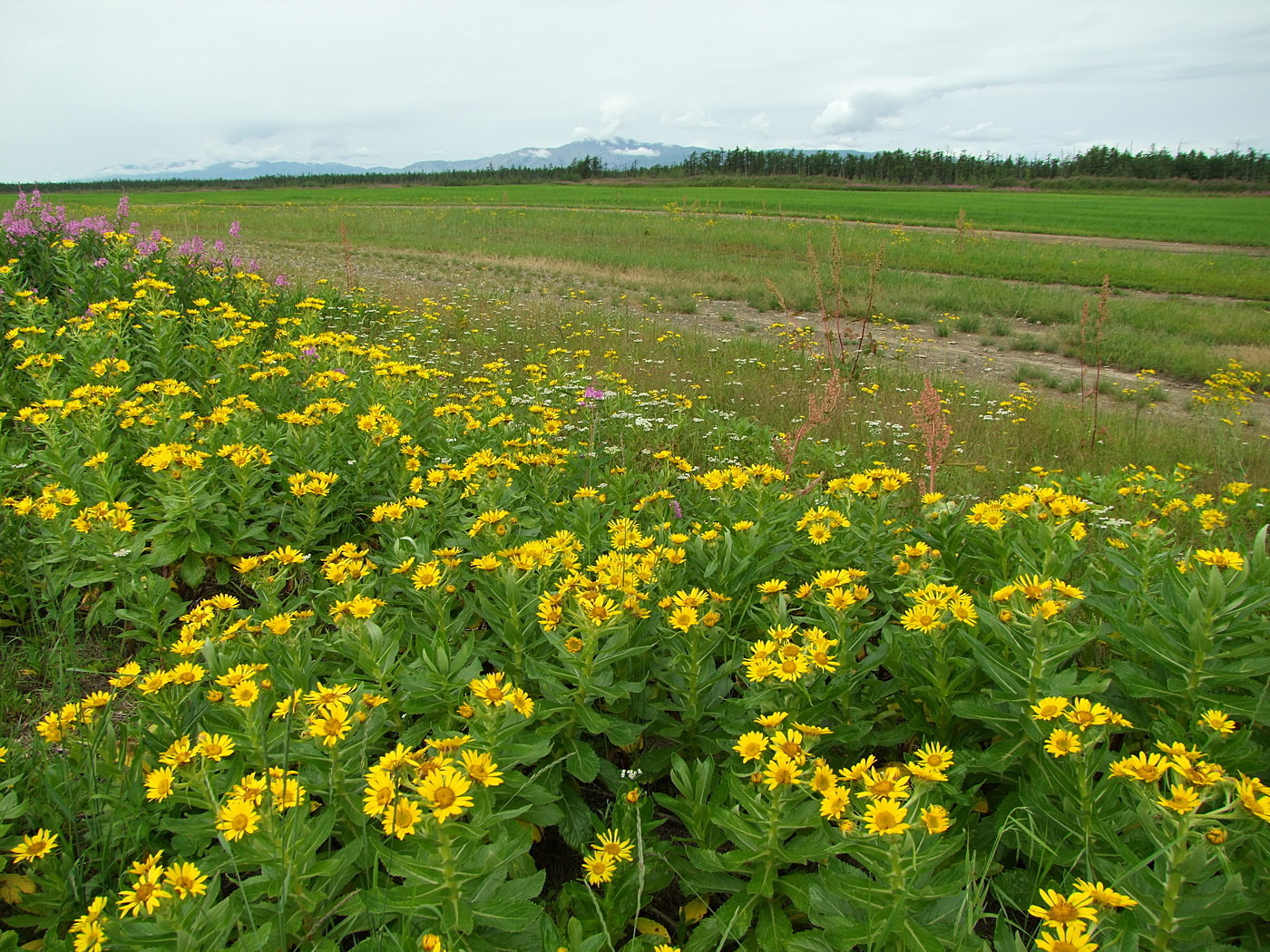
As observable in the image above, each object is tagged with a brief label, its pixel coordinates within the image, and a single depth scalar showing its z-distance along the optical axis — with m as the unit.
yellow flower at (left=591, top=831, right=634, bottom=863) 1.61
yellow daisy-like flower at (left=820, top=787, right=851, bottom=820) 1.30
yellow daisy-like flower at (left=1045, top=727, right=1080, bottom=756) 1.39
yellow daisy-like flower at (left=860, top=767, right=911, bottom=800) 1.26
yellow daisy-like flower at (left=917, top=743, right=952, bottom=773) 1.45
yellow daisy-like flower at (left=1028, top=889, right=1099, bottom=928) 1.11
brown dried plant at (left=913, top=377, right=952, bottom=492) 3.32
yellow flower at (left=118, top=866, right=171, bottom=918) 1.24
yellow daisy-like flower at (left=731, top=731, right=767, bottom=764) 1.47
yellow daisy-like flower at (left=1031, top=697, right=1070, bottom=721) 1.44
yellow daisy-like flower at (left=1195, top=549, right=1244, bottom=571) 1.87
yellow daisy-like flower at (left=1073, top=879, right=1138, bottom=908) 1.11
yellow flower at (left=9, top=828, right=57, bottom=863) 1.53
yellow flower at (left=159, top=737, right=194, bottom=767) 1.53
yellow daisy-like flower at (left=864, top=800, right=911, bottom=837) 1.22
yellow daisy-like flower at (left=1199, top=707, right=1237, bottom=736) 1.51
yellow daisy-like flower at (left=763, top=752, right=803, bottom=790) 1.39
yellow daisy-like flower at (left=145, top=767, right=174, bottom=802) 1.56
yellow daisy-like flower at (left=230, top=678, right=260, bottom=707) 1.62
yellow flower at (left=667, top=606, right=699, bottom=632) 1.91
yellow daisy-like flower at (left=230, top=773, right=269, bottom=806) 1.39
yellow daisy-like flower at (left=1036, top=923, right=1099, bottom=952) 1.07
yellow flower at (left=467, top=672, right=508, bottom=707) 1.51
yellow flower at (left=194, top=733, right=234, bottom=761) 1.53
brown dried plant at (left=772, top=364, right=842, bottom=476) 3.26
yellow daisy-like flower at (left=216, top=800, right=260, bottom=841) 1.35
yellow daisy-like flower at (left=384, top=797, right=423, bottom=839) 1.28
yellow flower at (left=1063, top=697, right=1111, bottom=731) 1.41
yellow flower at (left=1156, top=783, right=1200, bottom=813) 1.14
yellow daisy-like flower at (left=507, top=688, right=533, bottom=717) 1.68
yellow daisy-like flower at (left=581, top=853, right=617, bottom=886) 1.52
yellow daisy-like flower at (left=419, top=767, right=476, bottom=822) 1.23
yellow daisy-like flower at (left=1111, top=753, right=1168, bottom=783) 1.27
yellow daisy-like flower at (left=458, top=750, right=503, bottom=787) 1.34
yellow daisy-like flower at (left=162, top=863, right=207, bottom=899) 1.29
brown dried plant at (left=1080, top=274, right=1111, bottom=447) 5.50
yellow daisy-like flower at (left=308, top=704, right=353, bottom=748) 1.47
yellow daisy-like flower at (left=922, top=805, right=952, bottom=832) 1.27
